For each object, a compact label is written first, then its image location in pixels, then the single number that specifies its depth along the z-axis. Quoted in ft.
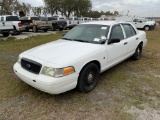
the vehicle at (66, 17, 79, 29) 66.48
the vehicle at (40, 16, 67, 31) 58.07
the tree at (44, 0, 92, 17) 144.46
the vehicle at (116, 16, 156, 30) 69.77
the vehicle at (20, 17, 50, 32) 51.59
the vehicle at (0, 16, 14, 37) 41.32
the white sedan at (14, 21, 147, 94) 10.02
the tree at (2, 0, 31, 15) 89.25
